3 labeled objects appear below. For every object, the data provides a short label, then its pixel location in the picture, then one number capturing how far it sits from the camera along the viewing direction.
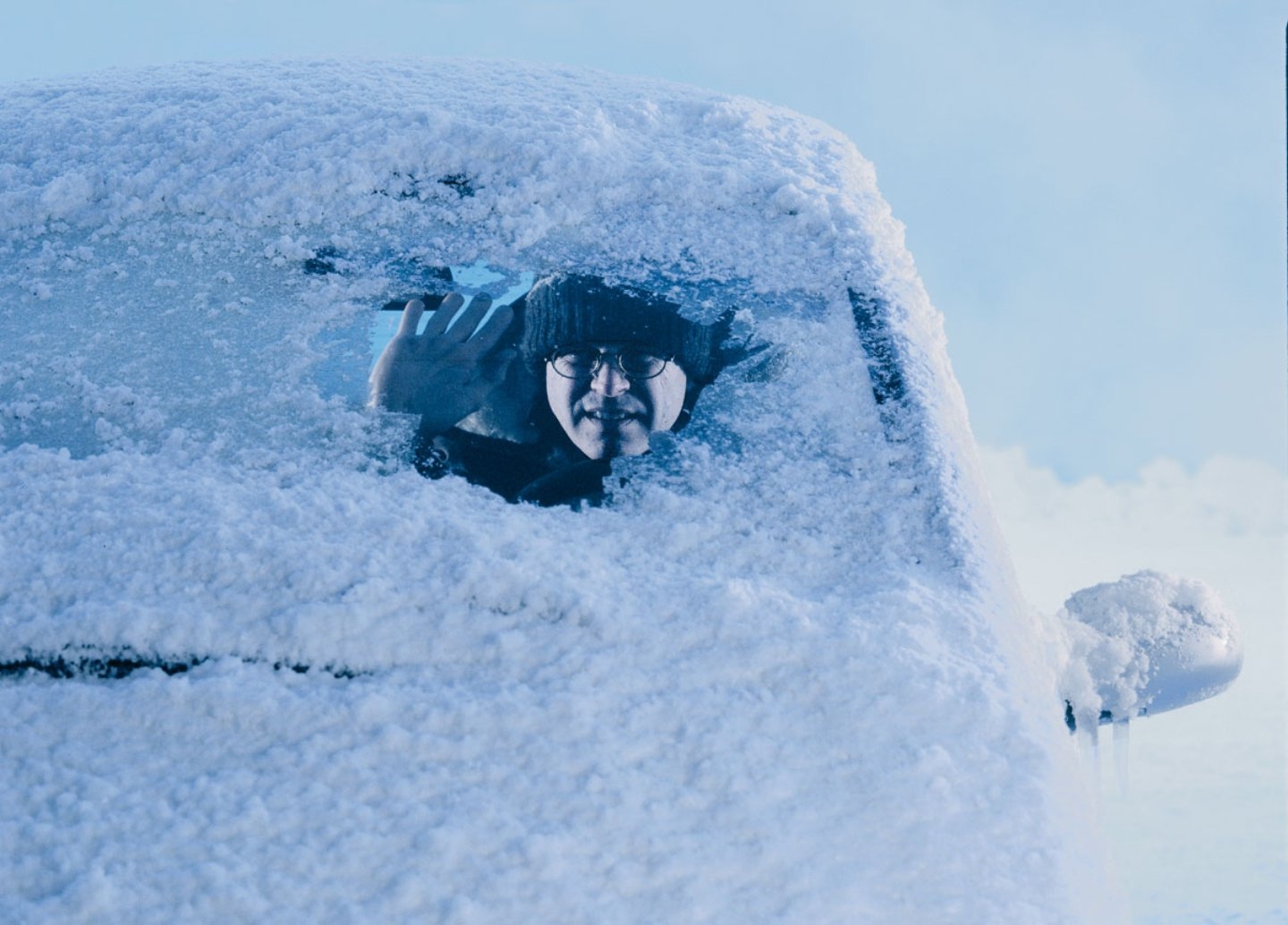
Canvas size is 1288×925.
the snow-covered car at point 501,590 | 6.03
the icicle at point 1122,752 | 6.50
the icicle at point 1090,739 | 6.40
